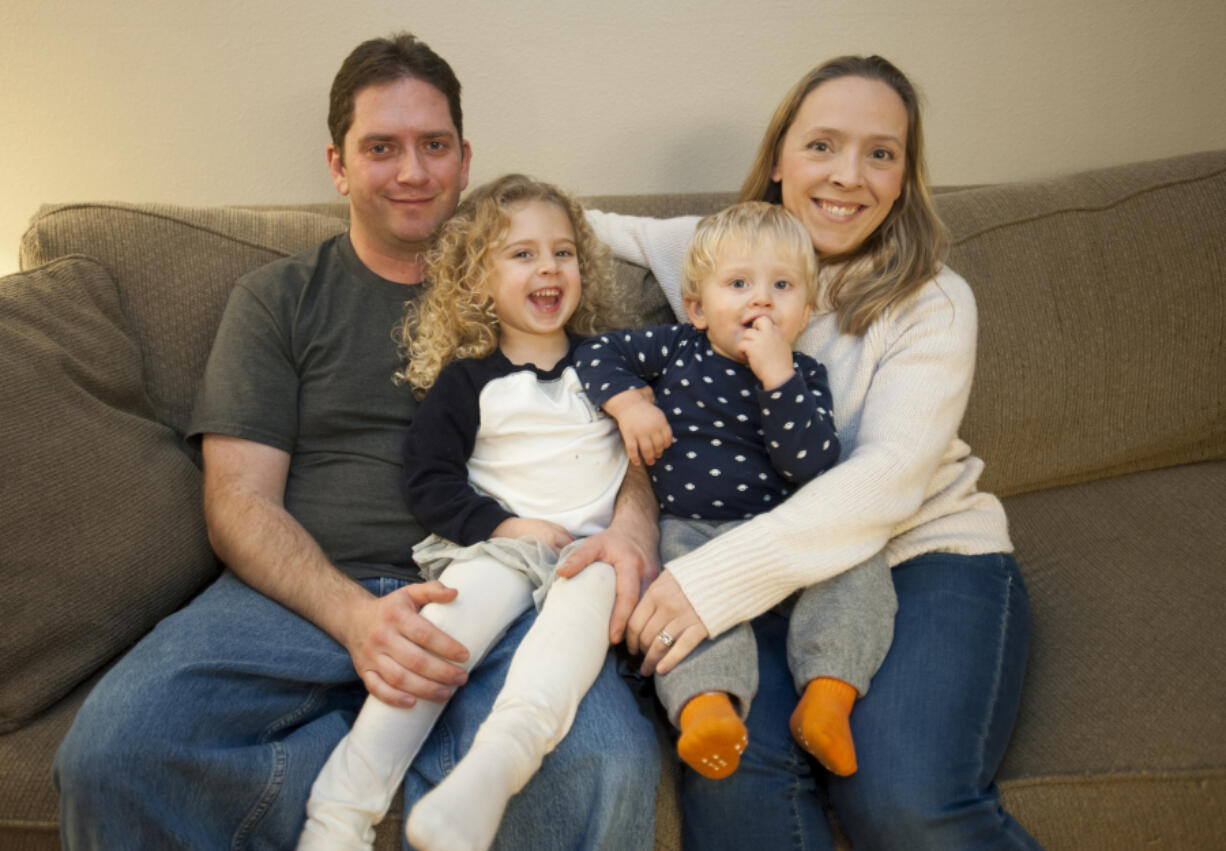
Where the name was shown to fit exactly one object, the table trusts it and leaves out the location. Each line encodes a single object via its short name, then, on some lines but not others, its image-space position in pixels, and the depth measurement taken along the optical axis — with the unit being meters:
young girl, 1.08
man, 1.03
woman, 1.12
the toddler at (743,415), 1.19
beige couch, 1.15
